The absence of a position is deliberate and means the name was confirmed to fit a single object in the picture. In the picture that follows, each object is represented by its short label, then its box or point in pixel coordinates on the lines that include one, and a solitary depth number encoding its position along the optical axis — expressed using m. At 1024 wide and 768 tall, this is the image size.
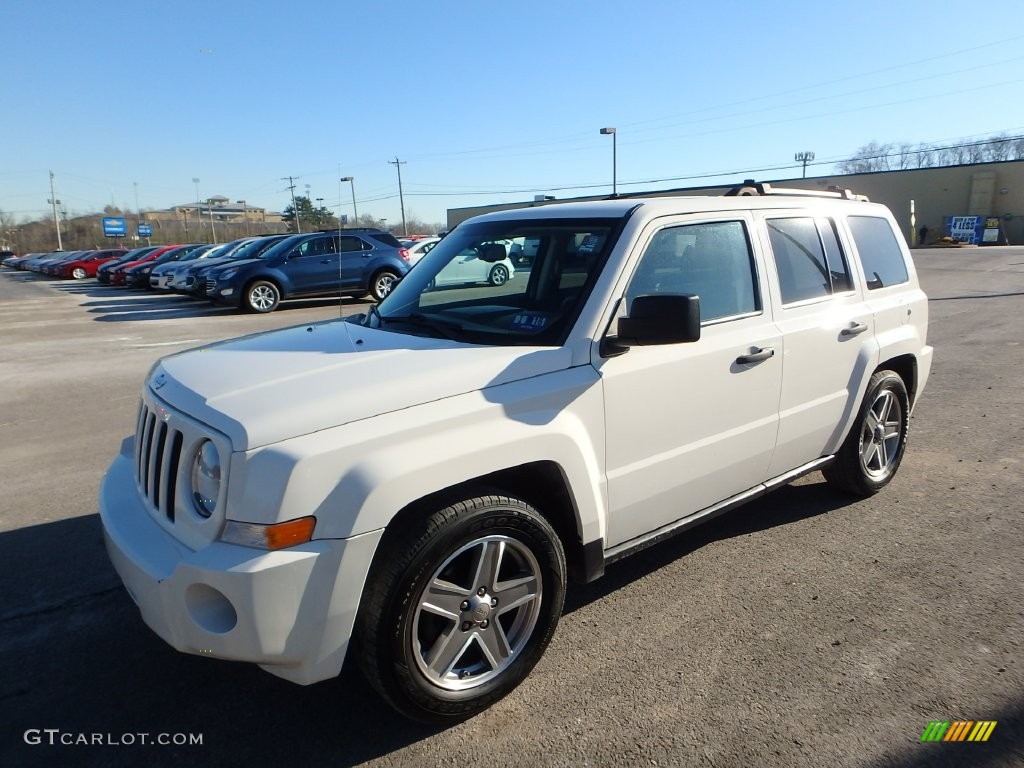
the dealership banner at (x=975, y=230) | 46.72
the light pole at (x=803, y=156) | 79.44
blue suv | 16.55
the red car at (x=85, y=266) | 37.56
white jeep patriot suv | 2.29
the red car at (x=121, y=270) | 28.16
